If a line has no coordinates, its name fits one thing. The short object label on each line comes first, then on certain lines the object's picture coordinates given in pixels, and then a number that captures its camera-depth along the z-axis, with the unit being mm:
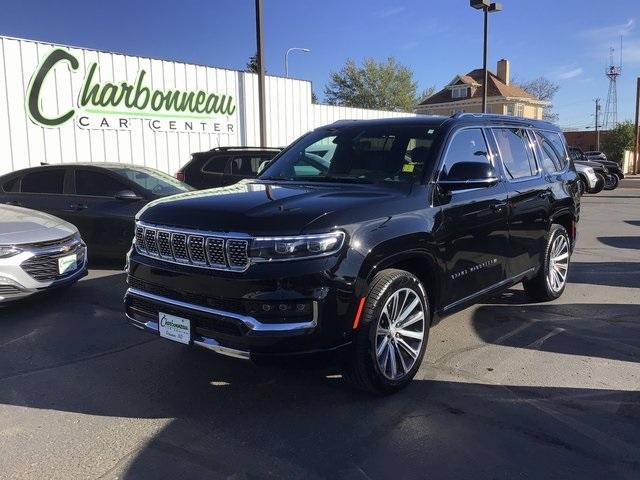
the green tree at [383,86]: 66250
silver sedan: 5688
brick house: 61594
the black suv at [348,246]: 3346
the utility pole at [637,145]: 42125
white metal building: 11867
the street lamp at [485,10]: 20547
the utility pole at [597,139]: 52778
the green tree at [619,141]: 46625
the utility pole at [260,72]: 13173
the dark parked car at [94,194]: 8016
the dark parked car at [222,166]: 10828
